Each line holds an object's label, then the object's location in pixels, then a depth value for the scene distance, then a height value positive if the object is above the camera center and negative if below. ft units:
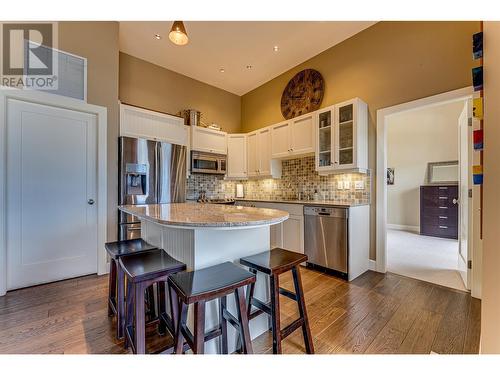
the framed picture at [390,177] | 19.37 +0.95
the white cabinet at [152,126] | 9.98 +3.09
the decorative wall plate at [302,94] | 11.33 +5.16
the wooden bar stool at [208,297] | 3.33 -1.69
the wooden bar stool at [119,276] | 4.95 -2.15
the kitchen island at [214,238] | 3.90 -1.10
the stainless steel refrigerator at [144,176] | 9.31 +0.55
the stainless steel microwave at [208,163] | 12.44 +1.49
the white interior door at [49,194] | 7.41 -0.22
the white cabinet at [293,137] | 10.67 +2.64
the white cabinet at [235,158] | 14.11 +1.92
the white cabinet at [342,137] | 9.04 +2.22
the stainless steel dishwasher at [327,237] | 8.37 -2.02
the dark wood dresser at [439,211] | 15.46 -1.70
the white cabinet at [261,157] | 12.78 +1.90
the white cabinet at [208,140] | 12.37 +2.83
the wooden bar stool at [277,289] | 4.14 -2.07
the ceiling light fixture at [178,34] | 6.01 +4.29
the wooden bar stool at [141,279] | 3.86 -1.65
